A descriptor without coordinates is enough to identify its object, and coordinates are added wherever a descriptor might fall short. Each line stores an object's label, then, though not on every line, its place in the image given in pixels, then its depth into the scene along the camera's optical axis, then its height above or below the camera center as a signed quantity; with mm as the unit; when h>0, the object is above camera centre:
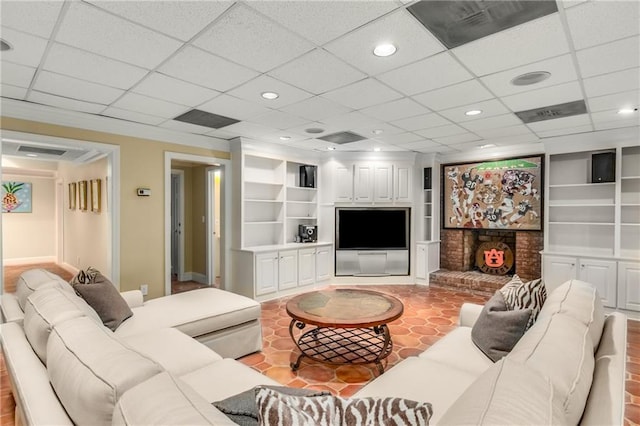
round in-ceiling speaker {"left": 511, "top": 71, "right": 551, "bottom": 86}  2727 +1095
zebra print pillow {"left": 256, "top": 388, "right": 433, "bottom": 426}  909 -561
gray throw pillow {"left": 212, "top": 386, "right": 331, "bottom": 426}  1256 -777
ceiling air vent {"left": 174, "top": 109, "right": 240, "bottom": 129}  3873 +1100
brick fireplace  5590 -865
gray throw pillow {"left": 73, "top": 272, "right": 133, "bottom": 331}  2570 -710
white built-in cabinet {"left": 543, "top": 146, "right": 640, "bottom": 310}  4605 -256
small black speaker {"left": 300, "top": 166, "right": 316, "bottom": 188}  6152 +591
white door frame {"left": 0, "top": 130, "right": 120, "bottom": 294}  4254 -8
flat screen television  6480 -361
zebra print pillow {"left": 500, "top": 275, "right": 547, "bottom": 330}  2178 -576
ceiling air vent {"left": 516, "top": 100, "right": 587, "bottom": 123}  3557 +1090
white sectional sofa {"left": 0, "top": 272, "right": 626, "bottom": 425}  961 -575
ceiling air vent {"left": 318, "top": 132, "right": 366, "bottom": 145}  4859 +1080
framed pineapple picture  8242 +305
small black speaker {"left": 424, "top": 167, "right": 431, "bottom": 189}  6418 +604
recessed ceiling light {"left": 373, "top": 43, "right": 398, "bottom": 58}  2258 +1097
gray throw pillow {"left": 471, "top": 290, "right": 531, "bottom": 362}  2057 -752
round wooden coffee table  2836 -929
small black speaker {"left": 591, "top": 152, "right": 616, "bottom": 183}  4695 +585
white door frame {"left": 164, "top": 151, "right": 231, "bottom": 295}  4797 +53
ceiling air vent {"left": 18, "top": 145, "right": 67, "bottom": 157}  5564 +1022
